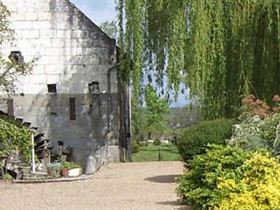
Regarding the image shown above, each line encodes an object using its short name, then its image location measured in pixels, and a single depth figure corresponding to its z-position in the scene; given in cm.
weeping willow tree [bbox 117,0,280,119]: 1925
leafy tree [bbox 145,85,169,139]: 5408
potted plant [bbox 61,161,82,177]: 2069
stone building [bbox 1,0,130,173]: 2423
